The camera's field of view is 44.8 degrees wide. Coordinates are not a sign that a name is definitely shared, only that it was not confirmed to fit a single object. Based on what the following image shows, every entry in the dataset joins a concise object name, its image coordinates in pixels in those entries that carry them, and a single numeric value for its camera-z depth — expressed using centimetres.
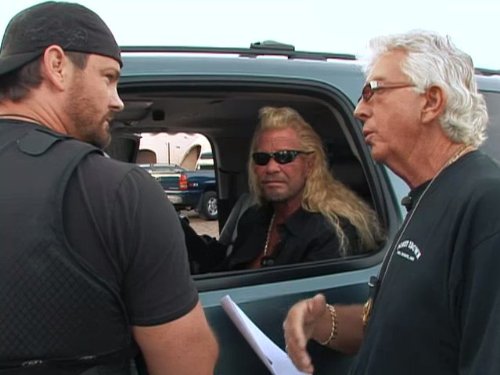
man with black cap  105
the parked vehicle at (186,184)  606
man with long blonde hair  224
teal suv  180
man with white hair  114
